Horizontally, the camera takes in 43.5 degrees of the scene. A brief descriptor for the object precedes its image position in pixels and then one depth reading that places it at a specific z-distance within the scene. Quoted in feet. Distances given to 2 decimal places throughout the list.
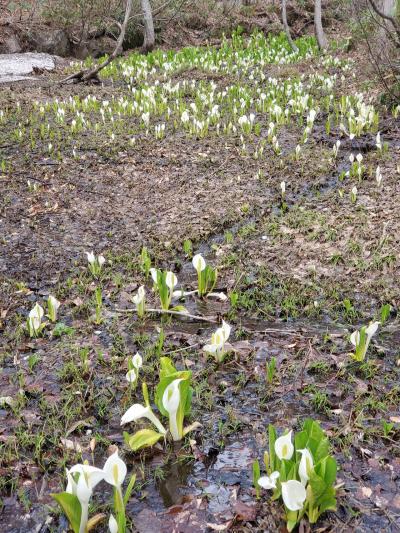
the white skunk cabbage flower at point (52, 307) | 12.08
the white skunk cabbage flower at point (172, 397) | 7.38
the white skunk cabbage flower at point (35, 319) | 11.27
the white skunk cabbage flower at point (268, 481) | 6.45
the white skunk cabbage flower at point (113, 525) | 6.10
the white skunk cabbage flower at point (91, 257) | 14.07
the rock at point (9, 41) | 50.42
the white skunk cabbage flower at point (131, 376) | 9.16
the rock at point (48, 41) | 52.80
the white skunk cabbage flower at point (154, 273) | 11.84
